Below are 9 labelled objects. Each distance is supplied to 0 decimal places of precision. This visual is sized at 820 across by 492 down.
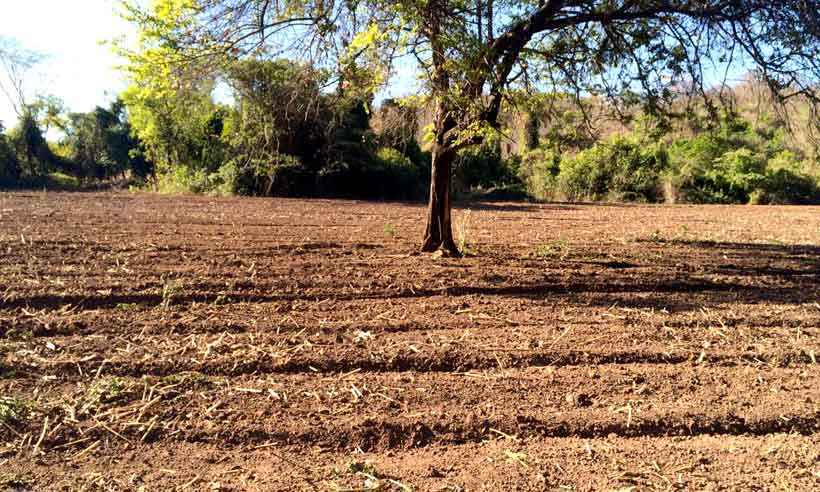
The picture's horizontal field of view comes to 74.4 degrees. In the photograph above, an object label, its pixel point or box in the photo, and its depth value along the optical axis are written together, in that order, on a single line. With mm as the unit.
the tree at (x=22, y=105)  30498
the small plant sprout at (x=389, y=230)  9889
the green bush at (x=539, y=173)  25391
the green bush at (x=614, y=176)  24766
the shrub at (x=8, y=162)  25797
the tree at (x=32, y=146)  27875
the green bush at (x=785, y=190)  25641
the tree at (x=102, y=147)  30172
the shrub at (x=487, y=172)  25172
